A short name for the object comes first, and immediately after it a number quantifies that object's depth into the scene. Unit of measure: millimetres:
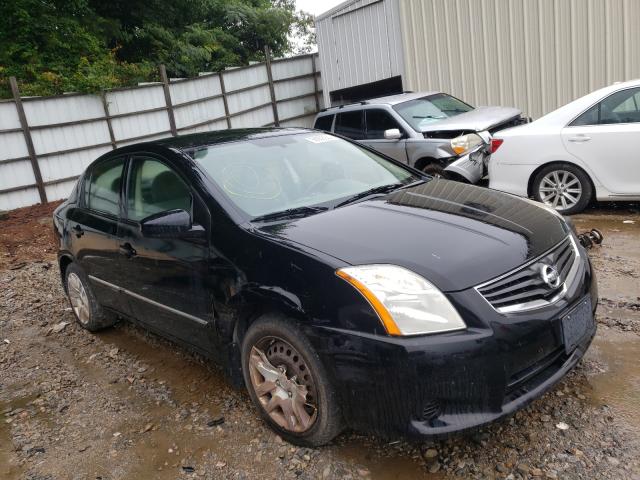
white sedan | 5781
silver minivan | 7266
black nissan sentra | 2289
